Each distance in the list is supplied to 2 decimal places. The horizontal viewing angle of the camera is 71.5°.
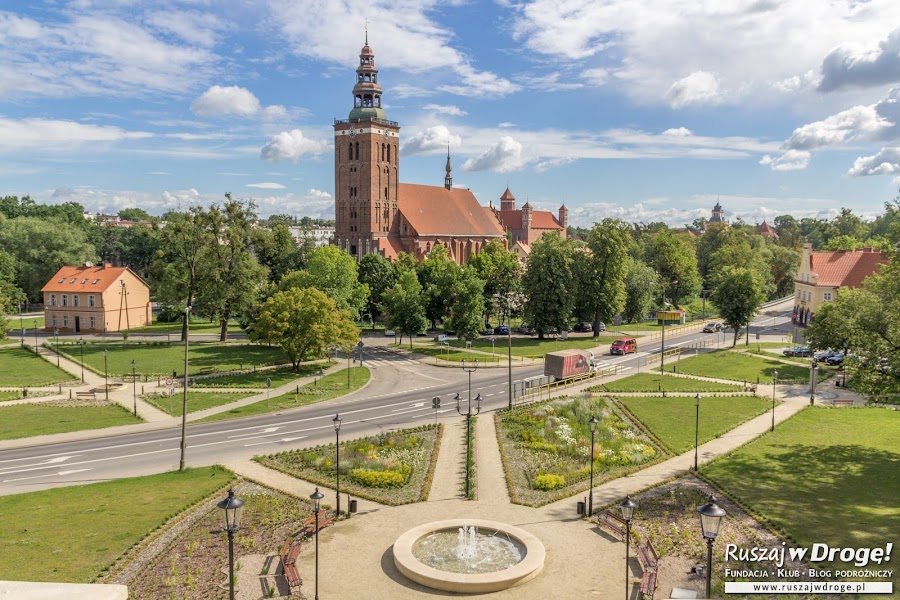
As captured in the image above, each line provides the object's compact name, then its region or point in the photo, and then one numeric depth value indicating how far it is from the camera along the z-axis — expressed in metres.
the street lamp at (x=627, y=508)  18.06
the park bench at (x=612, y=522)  22.17
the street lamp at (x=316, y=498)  20.10
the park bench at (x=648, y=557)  19.03
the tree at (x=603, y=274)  70.56
